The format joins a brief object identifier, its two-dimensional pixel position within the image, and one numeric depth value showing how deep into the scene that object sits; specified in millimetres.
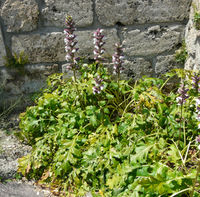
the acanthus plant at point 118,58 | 2551
